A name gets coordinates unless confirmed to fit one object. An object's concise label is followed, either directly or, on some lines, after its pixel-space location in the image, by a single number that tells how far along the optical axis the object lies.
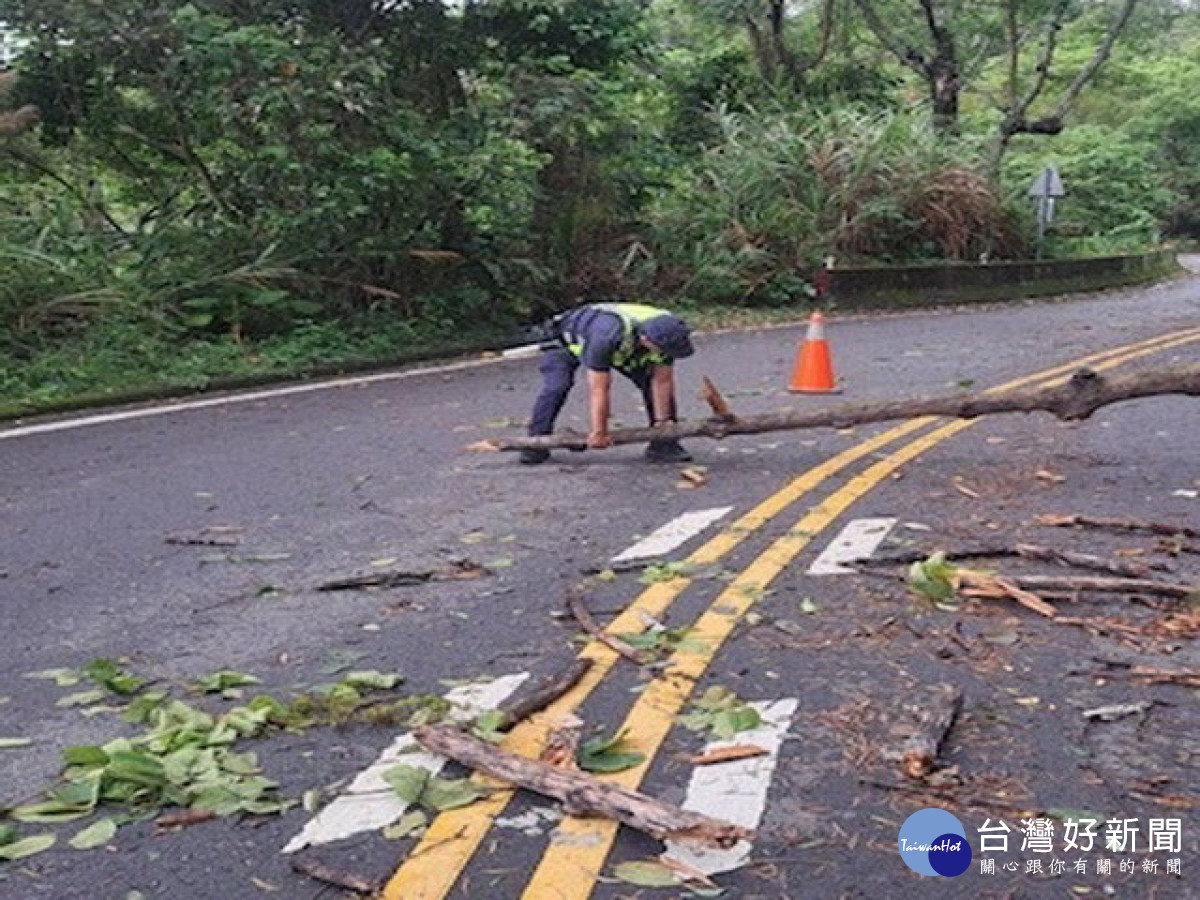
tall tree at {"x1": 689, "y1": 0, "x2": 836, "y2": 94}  26.02
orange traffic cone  11.16
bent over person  7.65
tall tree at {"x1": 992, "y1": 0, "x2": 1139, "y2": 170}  25.69
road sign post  23.73
